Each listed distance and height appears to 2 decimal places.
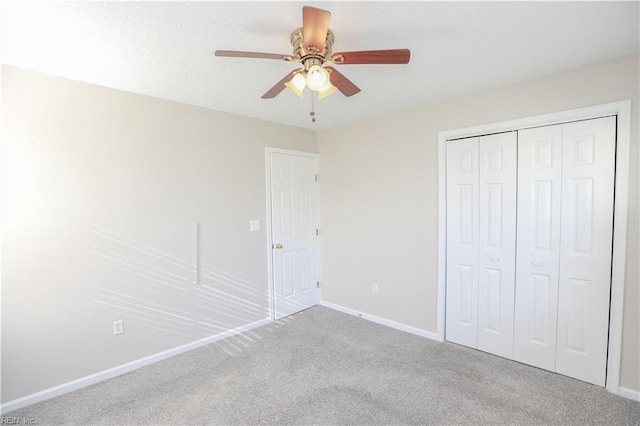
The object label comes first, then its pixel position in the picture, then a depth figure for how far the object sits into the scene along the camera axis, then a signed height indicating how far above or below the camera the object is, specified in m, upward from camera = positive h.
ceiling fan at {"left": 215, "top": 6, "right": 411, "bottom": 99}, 1.35 +0.73
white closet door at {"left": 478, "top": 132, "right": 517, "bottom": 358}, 2.60 -0.37
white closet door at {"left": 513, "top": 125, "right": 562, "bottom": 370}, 2.39 -0.37
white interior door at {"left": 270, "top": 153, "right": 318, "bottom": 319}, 3.65 -0.40
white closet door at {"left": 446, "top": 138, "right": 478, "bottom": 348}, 2.81 -0.40
